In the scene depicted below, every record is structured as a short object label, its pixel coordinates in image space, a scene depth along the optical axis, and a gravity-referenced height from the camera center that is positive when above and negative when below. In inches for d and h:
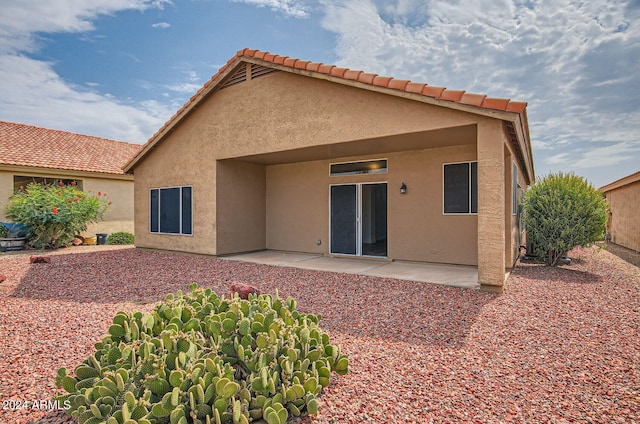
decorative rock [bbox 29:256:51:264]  408.8 -55.8
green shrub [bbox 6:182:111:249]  558.6 +2.6
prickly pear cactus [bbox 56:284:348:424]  96.5 -50.1
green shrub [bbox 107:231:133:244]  684.1 -49.7
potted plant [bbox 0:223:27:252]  551.2 -36.5
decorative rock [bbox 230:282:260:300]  210.8 -48.1
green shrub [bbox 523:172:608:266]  375.6 -2.7
